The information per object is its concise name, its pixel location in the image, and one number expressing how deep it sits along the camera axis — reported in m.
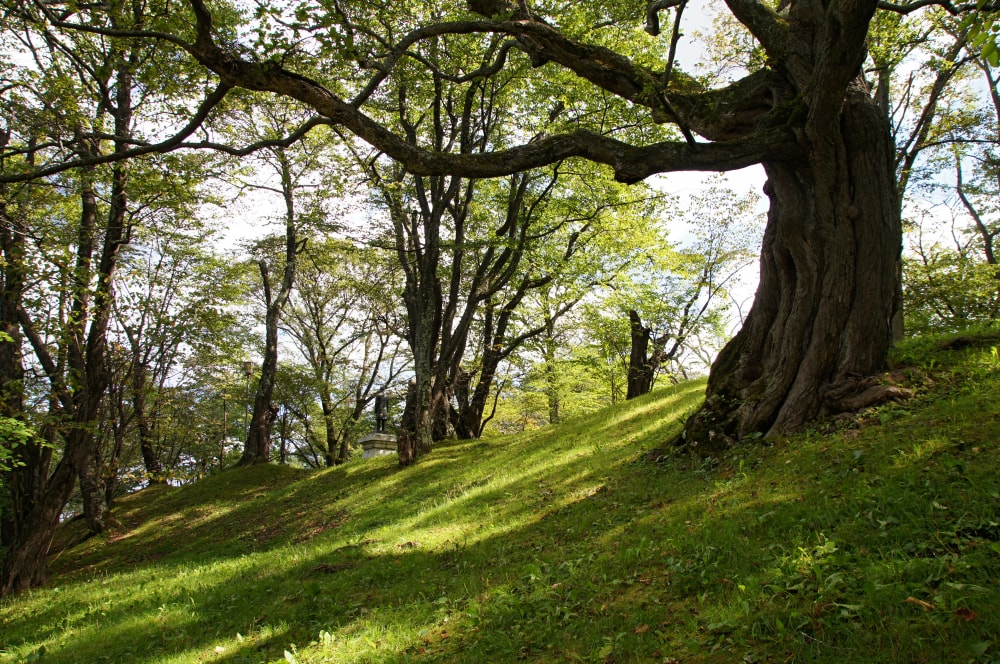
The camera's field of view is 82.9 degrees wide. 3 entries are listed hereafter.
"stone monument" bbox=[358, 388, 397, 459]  18.44
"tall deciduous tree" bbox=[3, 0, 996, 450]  6.05
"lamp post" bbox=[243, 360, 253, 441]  23.45
